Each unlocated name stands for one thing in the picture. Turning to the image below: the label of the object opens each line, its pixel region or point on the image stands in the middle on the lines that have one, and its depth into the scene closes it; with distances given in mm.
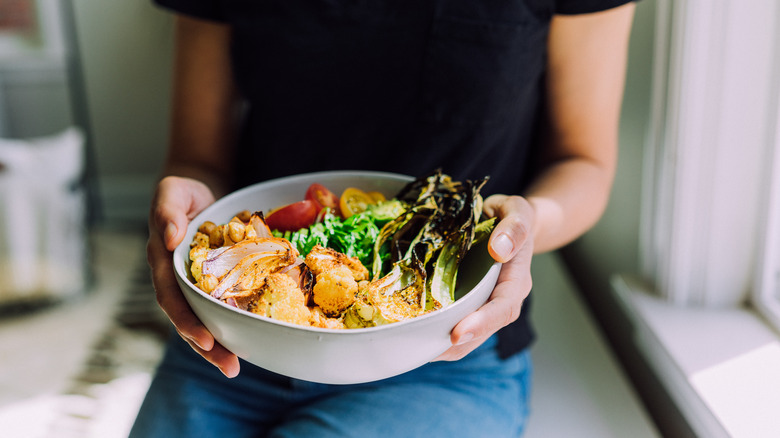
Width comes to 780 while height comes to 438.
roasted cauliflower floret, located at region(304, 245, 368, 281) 536
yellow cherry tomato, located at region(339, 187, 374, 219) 688
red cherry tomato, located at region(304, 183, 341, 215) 692
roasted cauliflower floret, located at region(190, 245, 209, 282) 550
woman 746
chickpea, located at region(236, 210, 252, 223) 643
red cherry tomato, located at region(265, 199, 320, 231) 651
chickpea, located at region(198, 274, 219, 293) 523
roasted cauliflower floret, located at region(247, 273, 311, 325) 491
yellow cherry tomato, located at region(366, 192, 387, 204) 714
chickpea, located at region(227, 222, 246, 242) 579
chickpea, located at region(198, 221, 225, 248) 603
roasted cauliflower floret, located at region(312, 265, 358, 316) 517
